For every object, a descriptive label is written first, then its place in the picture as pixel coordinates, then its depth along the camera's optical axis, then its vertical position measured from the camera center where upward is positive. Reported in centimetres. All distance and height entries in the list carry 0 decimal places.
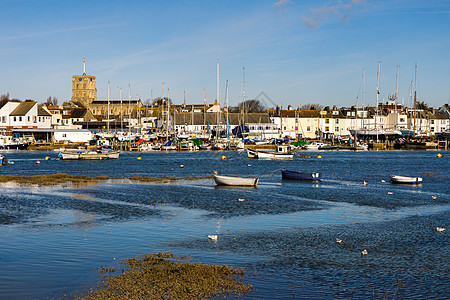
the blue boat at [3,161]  7649 -598
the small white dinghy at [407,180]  5216 -589
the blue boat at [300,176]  5481 -581
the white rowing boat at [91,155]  8756 -594
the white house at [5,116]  14100 +125
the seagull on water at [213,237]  2444 -545
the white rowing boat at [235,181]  4825 -558
